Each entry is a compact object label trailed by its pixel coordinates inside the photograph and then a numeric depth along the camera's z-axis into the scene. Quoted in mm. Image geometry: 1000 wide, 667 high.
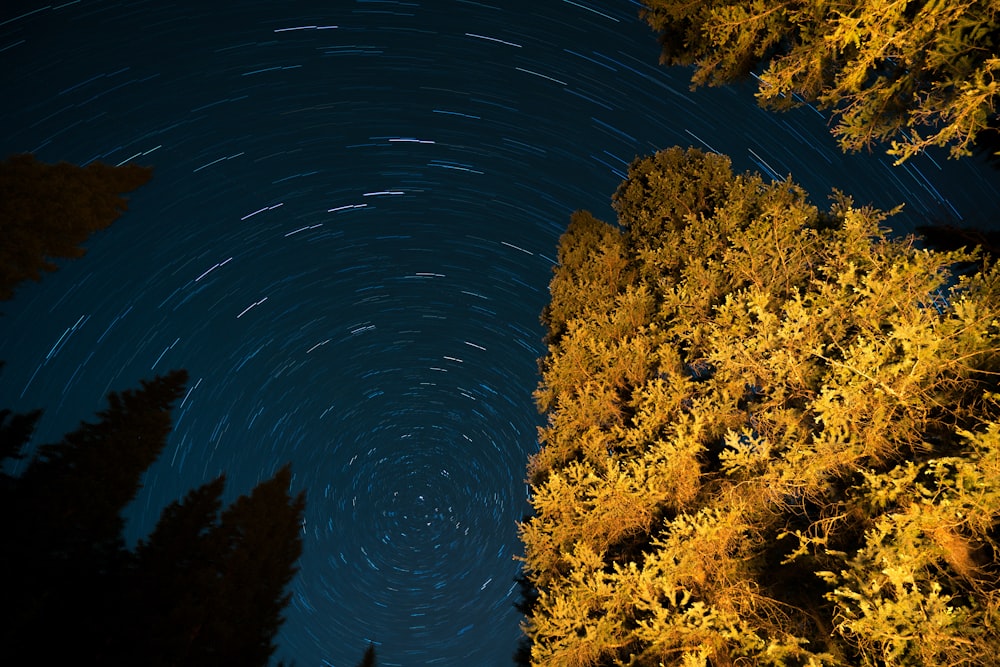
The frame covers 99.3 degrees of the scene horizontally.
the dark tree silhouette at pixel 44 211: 10945
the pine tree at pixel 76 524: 11055
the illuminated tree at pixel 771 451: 3447
